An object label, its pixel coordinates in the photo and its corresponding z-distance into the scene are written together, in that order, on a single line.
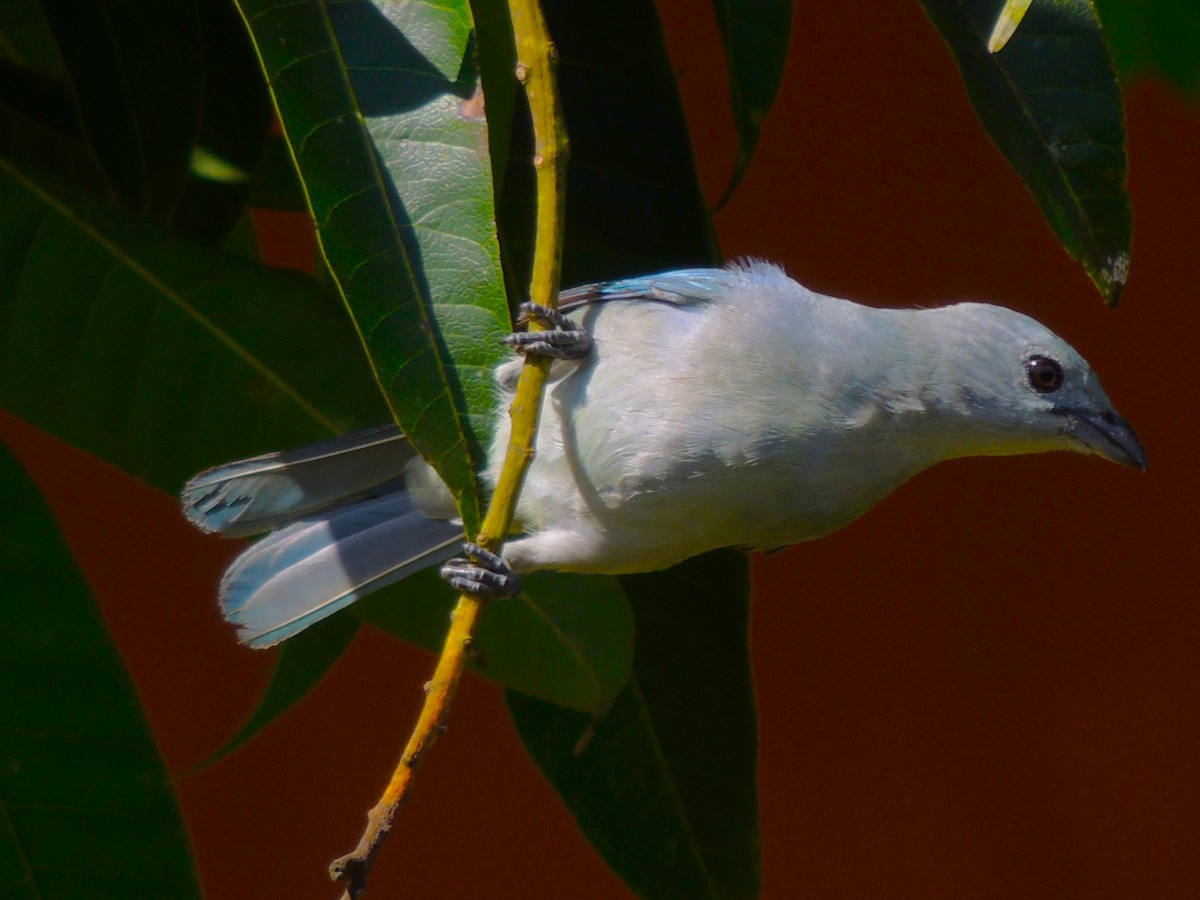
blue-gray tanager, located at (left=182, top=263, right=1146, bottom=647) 2.91
